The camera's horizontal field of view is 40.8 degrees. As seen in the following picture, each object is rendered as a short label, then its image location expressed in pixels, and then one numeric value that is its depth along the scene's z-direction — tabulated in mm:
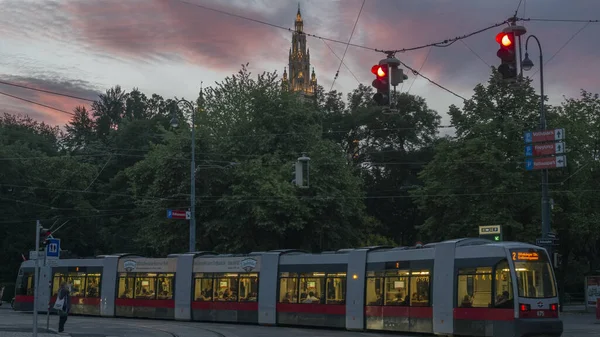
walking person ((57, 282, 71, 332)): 28391
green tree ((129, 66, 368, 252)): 47125
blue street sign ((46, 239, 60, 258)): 25844
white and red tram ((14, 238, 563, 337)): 23094
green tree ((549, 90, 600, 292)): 45156
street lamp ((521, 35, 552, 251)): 30562
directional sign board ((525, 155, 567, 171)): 29450
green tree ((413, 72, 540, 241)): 44719
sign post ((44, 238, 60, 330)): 25827
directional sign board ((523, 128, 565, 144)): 29622
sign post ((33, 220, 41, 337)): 20519
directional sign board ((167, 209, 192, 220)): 40344
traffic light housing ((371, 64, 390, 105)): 18438
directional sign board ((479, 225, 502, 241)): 30062
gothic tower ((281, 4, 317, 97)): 191125
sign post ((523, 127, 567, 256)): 29562
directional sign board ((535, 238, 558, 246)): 28578
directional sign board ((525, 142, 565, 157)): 29688
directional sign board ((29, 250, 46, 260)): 26219
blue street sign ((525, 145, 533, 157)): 30391
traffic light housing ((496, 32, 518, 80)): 16703
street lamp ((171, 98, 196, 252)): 42656
